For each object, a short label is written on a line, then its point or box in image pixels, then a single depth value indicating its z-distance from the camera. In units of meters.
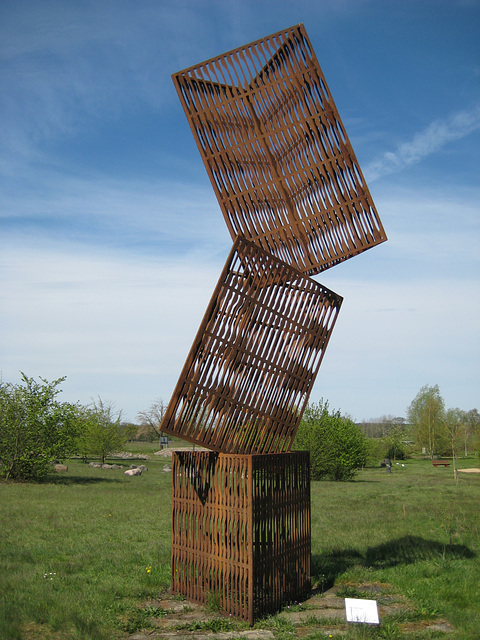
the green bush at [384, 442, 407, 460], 49.88
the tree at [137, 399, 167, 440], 60.74
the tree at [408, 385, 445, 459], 48.91
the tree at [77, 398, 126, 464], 32.81
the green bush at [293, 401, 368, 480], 27.16
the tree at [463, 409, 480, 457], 53.08
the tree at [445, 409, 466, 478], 59.61
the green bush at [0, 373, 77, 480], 21.72
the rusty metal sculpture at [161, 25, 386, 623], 6.35
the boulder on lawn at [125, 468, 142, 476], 27.30
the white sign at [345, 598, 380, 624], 5.26
